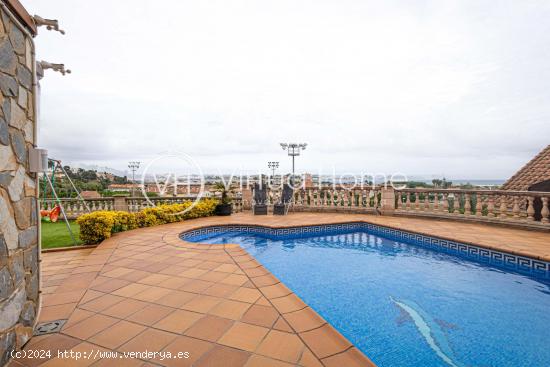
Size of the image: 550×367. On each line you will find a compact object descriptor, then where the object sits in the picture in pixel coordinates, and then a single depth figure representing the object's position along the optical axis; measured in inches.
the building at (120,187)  806.7
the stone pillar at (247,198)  434.0
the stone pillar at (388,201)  362.6
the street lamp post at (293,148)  520.4
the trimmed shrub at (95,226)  217.9
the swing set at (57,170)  228.5
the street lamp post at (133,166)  780.0
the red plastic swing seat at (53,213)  277.0
